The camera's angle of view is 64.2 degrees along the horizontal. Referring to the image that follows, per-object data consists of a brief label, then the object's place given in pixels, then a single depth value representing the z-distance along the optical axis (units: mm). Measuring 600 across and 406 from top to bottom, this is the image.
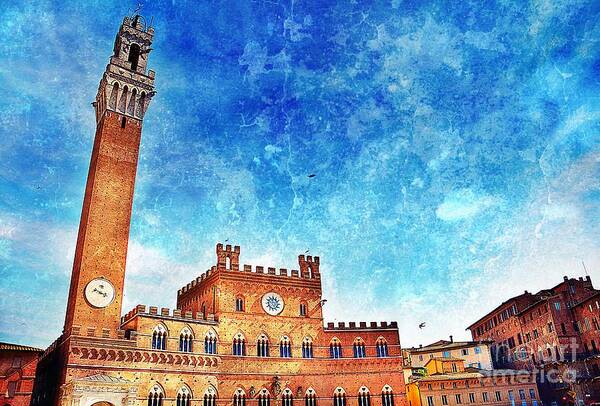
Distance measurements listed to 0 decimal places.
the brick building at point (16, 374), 36594
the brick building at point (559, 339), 61094
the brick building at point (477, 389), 58562
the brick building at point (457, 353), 69625
